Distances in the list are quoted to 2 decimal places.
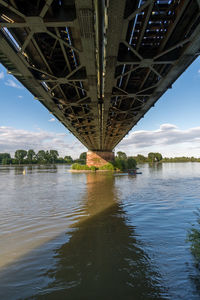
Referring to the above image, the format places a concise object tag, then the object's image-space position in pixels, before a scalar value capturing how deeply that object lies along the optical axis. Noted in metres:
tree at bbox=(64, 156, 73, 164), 182.71
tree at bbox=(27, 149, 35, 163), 163.12
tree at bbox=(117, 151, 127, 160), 138.88
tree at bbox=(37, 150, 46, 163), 161.85
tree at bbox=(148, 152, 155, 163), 171.75
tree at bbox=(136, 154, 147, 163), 180.73
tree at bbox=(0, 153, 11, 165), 140.50
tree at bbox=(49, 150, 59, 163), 165.15
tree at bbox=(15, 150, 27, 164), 154.34
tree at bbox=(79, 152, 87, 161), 162.88
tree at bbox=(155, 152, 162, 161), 169.75
